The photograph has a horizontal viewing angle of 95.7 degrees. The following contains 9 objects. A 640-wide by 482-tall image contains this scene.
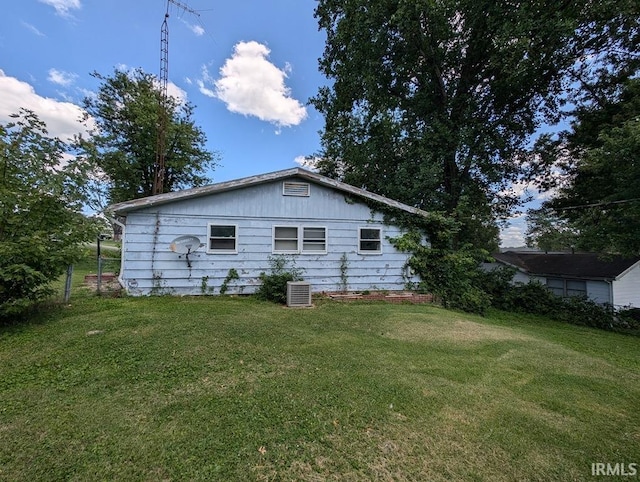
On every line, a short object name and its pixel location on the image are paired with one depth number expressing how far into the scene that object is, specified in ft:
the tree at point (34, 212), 15.37
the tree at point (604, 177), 32.01
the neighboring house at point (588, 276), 50.85
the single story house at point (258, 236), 25.52
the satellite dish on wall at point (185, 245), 25.69
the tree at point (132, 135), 64.80
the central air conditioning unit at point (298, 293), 25.12
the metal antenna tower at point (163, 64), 38.63
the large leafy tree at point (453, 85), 37.73
